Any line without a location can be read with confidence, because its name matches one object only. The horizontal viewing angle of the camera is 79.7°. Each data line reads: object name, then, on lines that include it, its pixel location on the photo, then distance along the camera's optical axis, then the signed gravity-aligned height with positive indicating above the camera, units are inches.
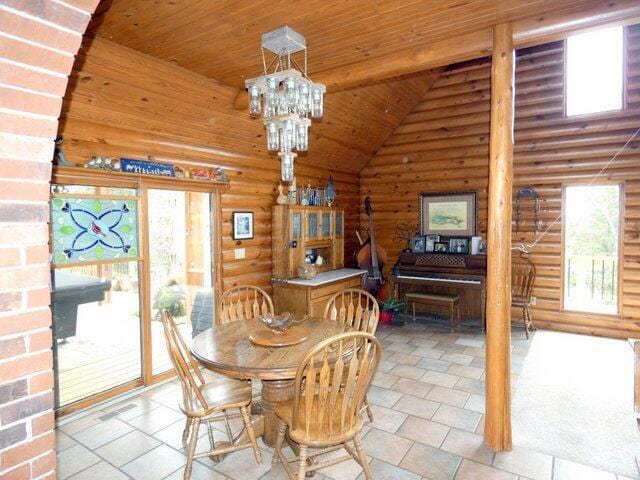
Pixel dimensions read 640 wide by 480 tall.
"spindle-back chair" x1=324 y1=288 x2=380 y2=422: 110.2 -28.7
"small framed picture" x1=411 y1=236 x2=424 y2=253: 229.1 -12.5
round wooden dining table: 83.5 -30.7
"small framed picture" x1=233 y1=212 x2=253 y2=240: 170.4 +0.2
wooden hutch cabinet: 181.3 -19.3
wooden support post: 101.0 -4.4
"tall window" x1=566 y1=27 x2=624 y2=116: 190.4 +76.8
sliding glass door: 120.6 -19.3
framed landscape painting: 224.5 +6.2
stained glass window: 115.1 -0.8
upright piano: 200.7 -28.1
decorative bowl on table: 103.0 -26.5
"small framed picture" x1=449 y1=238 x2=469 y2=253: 216.4 -12.0
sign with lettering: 126.6 +20.3
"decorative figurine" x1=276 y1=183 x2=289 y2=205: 187.0 +13.2
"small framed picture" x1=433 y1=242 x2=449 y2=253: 221.8 -13.4
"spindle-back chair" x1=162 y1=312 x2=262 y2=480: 87.1 -42.6
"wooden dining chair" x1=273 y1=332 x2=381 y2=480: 75.0 -38.6
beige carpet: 99.9 -59.1
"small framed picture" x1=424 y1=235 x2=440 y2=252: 225.8 -10.6
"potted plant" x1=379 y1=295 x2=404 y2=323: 219.9 -48.6
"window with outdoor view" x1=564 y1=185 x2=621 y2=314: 196.4 -13.0
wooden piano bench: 203.6 -41.5
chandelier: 91.6 +30.3
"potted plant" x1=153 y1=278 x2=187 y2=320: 166.4 -32.8
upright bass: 235.8 -24.1
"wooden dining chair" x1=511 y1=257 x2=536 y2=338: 198.7 -33.0
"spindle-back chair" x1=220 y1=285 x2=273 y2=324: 127.3 -29.3
